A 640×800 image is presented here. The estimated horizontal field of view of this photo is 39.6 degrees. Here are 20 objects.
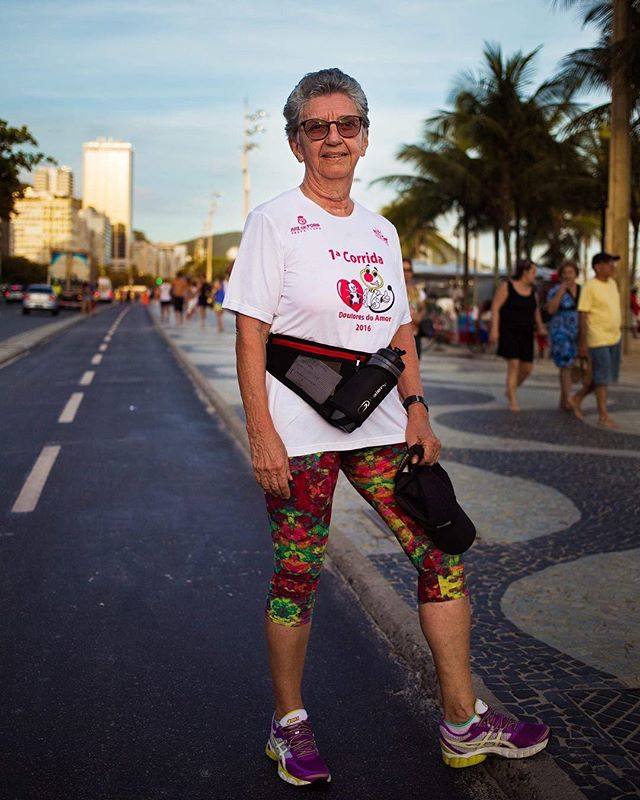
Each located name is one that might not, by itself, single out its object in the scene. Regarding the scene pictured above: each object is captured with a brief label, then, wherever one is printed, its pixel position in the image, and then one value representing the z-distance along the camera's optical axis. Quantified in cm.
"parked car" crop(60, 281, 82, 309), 5416
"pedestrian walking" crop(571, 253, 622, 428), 954
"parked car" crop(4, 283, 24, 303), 7069
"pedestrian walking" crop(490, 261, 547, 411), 1035
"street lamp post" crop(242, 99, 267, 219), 3966
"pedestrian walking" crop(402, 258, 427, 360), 1109
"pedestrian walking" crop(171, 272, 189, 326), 3091
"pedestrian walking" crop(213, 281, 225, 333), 2658
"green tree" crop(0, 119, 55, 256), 2875
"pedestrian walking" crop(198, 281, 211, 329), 3169
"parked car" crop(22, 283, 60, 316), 4575
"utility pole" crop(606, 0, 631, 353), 1811
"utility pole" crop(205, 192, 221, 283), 7151
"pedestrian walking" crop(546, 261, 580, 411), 1052
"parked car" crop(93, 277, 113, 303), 9250
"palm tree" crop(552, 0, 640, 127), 1747
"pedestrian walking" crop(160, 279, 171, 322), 3353
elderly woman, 254
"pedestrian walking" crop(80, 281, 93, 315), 5000
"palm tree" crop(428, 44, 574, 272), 3138
